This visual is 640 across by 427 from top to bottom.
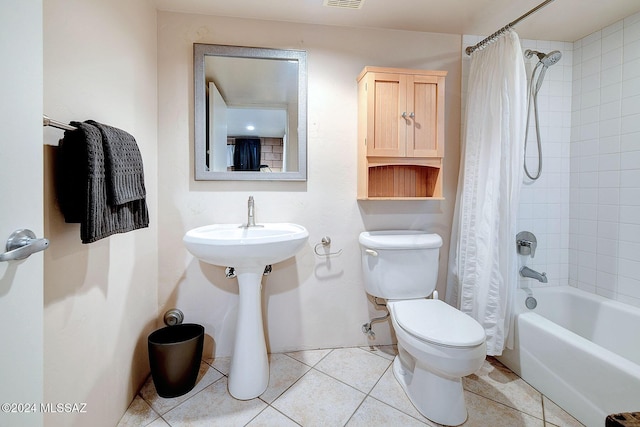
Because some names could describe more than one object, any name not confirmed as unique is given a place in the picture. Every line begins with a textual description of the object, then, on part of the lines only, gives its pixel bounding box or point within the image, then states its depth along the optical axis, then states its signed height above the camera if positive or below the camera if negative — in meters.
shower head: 1.74 +0.94
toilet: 1.20 -0.55
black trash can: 1.38 -0.80
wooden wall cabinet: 1.63 +0.51
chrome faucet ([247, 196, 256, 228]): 1.64 -0.05
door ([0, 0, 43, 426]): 0.56 +0.01
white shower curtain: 1.51 +0.11
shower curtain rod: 1.37 +0.98
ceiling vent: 1.51 +1.10
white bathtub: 1.17 -0.72
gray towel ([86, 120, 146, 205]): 0.99 +0.15
